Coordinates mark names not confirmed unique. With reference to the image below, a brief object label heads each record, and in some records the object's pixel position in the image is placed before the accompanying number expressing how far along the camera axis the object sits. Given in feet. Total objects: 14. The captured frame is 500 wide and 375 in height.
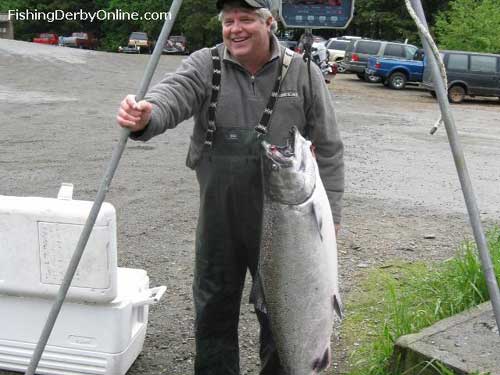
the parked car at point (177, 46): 149.89
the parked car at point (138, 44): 156.55
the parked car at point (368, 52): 87.51
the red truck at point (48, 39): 182.29
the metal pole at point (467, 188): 8.90
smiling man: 9.48
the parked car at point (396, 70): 84.28
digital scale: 10.14
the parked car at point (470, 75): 71.00
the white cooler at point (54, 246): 10.64
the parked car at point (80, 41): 182.58
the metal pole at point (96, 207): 8.97
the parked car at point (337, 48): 100.22
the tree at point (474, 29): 85.97
